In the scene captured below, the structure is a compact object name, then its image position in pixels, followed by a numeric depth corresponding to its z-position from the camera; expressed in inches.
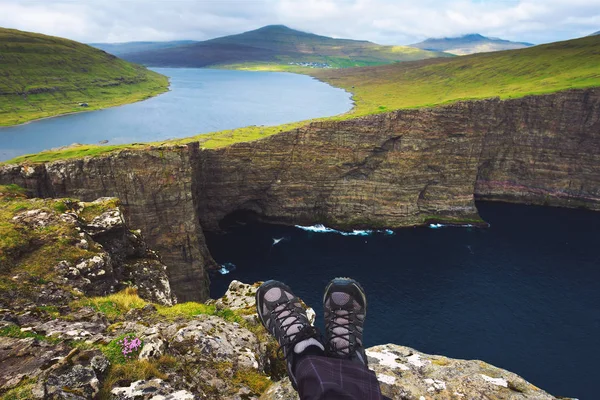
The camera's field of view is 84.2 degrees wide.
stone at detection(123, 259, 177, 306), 736.3
